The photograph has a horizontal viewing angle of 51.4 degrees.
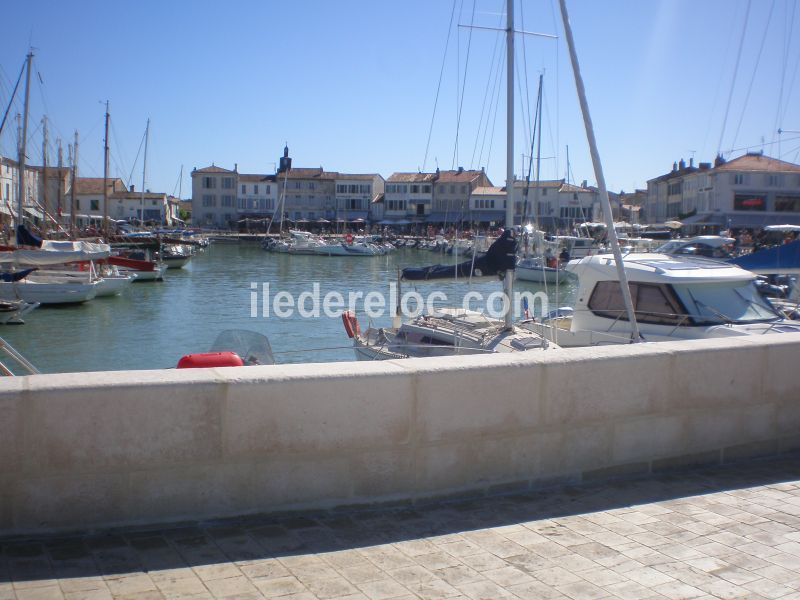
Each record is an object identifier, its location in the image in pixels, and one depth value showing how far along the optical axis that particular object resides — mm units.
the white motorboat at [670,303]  15398
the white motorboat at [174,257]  74500
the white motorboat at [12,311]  37250
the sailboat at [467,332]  17172
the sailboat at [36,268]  42438
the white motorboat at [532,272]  54188
